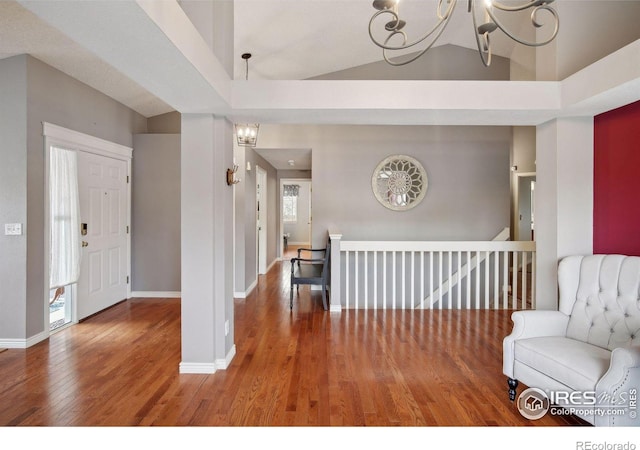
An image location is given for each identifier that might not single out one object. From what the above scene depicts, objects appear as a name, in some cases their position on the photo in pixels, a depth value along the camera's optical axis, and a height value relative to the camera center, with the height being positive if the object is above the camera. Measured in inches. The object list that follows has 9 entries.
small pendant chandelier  169.3 +42.9
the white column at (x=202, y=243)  106.7 -6.7
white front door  163.2 -5.5
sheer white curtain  143.7 +0.9
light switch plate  127.3 -2.9
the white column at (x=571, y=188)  108.3 +10.0
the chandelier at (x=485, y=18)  62.9 +38.8
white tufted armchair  69.1 -29.7
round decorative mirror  210.4 +22.6
